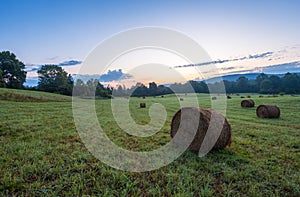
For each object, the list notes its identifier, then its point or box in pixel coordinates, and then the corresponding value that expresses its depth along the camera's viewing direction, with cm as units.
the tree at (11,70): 5609
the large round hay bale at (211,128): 584
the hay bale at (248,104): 2364
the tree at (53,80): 6178
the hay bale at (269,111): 1437
